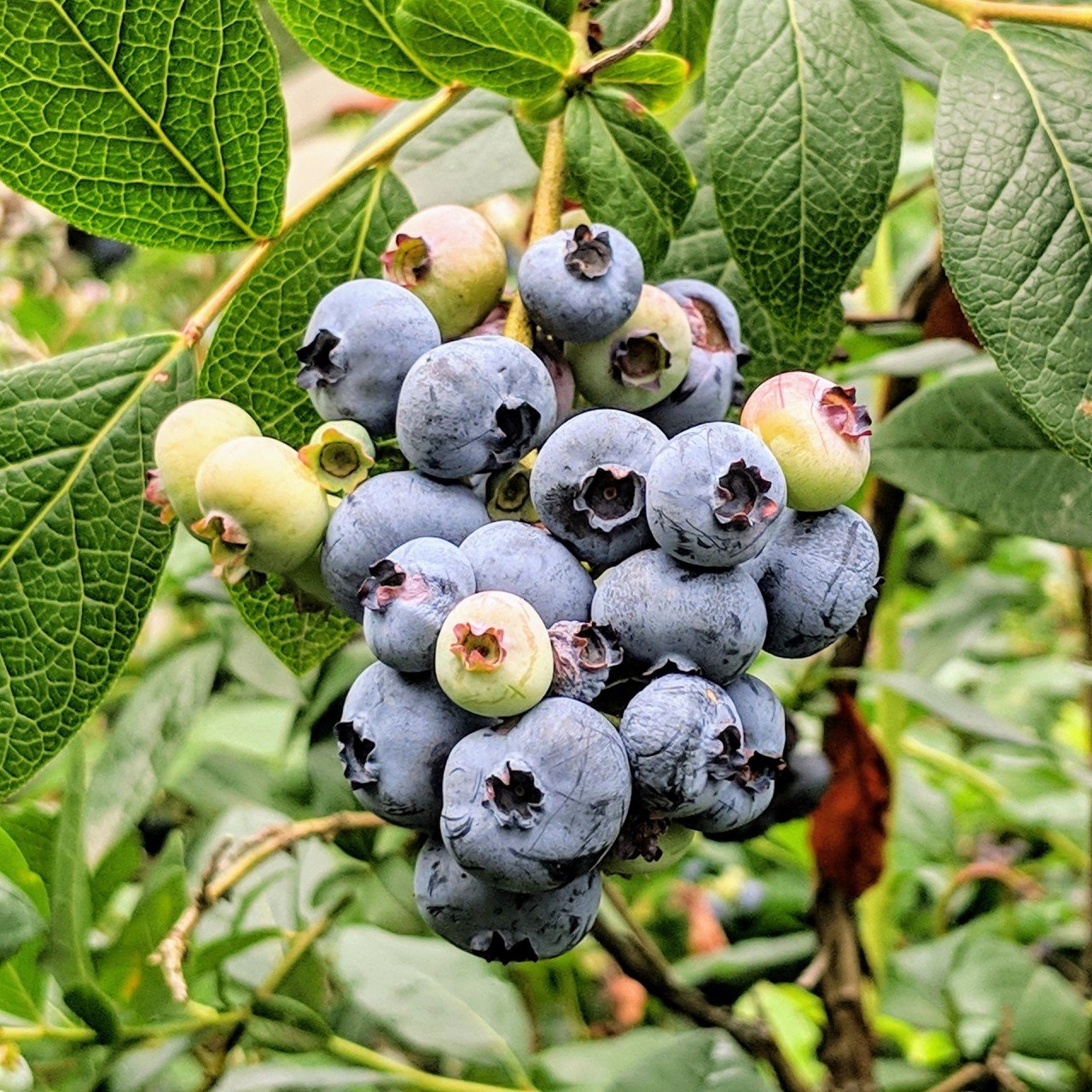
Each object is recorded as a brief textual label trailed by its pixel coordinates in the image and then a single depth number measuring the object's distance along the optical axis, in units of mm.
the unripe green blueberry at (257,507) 165
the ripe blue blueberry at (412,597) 157
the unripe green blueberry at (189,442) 175
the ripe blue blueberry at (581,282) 174
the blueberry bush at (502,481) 160
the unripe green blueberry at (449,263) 183
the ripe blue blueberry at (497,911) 166
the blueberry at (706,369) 186
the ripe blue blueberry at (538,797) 153
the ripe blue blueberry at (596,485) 162
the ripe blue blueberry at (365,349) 173
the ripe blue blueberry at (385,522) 166
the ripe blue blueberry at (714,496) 154
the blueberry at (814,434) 165
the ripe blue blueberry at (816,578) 167
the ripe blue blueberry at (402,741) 161
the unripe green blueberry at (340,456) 171
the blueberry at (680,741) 155
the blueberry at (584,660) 157
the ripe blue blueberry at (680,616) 158
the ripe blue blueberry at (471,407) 164
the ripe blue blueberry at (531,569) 160
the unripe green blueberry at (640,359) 180
